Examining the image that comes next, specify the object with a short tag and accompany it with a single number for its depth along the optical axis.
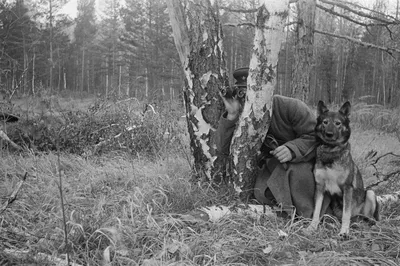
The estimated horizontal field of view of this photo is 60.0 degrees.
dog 3.30
